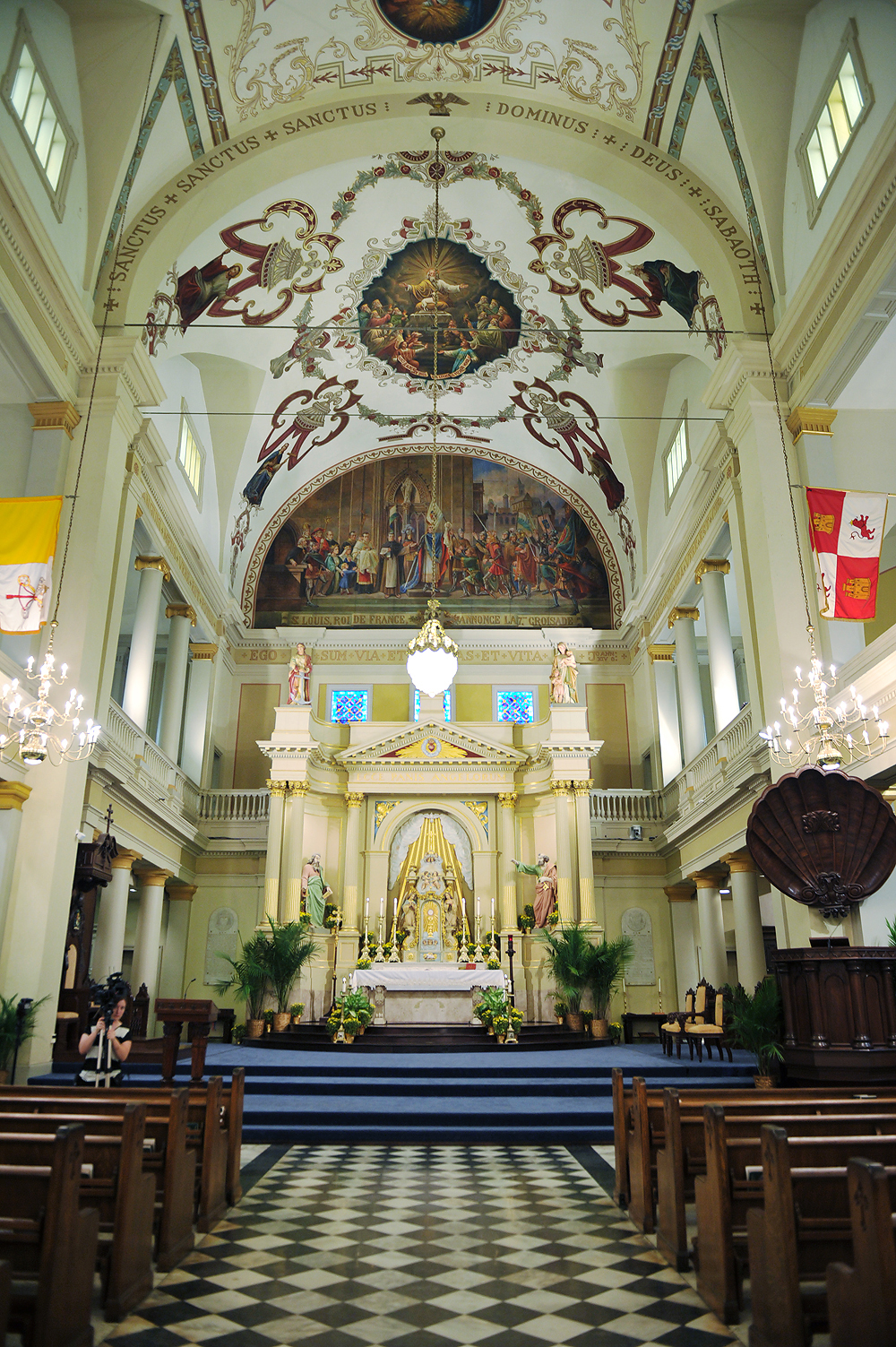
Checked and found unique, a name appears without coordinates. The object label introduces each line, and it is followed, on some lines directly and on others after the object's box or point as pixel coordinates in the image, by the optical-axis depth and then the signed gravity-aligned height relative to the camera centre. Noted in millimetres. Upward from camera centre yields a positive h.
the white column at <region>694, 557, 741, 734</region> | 15977 +6160
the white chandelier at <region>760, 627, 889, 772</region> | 8805 +2785
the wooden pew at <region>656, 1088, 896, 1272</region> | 4676 -581
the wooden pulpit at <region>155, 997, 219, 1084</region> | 8805 -124
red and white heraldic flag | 9812 +4518
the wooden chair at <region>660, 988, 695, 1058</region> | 13586 -206
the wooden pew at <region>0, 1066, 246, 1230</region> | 5906 -604
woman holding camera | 7523 -304
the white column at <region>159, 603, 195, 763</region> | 17875 +6038
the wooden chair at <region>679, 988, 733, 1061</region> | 12938 -252
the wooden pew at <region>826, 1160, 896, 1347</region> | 3193 -797
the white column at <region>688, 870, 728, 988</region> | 16312 +1575
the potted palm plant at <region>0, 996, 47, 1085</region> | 9547 -195
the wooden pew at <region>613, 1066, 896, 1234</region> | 5699 -658
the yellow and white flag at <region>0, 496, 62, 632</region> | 9539 +4339
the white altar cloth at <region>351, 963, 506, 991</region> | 14984 +494
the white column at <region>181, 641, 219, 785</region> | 19875 +6031
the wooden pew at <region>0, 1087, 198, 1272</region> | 4922 -661
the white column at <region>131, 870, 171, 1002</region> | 16338 +1407
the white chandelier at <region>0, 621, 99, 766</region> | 8555 +2779
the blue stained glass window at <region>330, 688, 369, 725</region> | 21953 +6660
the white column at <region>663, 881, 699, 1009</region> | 18969 +1510
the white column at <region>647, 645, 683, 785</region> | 19672 +6050
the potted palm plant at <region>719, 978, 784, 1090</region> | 9781 -136
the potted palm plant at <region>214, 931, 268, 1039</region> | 15703 +464
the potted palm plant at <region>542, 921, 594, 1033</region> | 15930 +729
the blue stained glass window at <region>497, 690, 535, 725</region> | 21891 +6627
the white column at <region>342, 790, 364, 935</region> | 18859 +2813
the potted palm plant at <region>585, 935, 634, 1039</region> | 15852 +638
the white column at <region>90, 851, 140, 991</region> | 14195 +1264
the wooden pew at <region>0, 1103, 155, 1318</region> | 4199 -828
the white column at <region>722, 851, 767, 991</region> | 14000 +1325
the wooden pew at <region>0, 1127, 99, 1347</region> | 3633 -867
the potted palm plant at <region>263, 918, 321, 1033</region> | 15734 +742
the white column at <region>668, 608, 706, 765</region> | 17953 +6052
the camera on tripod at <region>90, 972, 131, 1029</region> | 7434 +92
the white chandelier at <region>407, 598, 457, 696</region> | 14008 +4882
